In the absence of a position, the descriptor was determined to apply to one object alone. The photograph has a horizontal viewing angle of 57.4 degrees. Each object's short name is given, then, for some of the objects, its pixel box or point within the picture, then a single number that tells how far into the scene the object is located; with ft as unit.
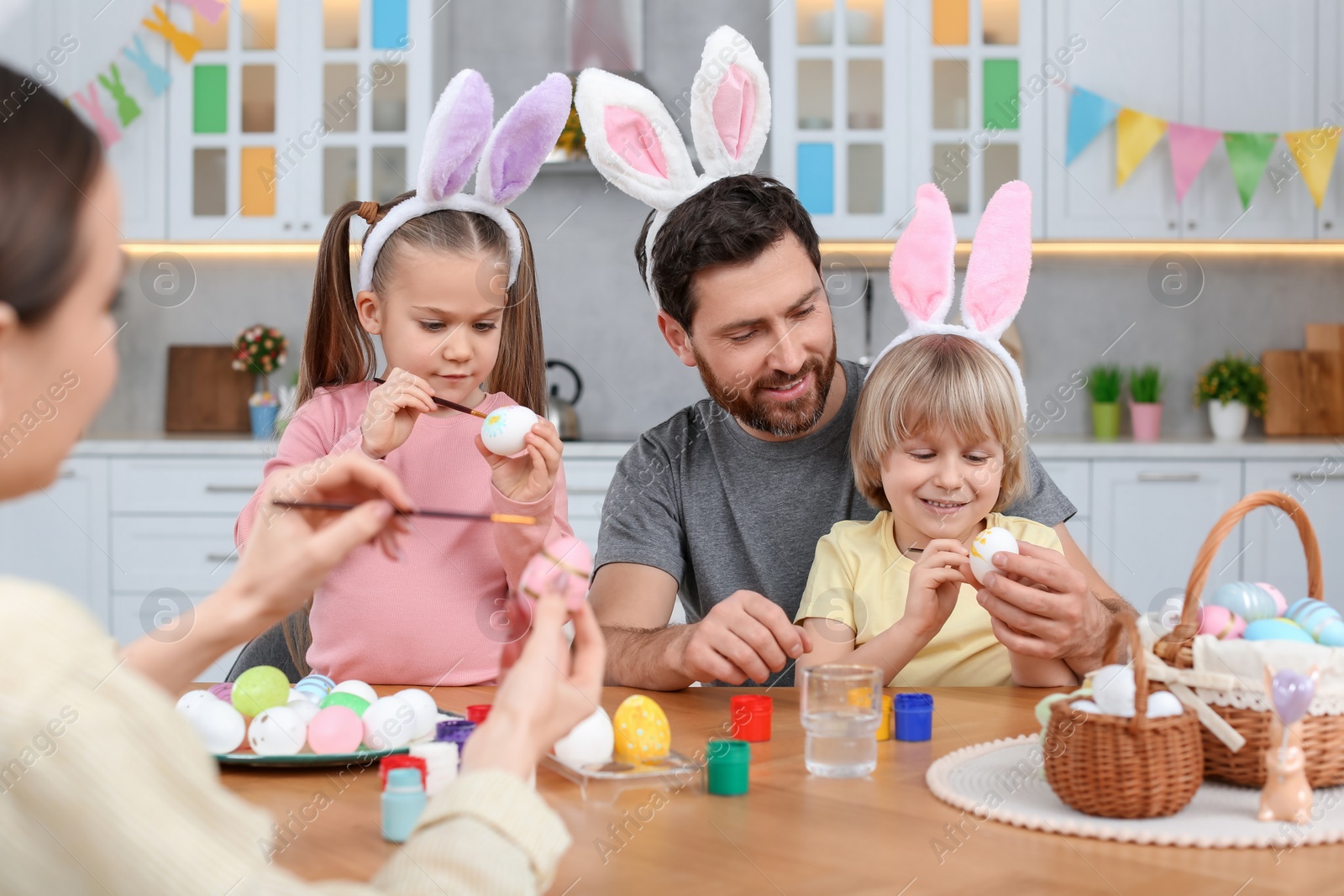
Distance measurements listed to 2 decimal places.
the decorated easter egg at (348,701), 3.61
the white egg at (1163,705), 3.08
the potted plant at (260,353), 12.90
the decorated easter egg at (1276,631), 3.26
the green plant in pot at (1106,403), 12.26
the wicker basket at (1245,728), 3.18
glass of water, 3.56
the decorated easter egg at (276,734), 3.47
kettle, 11.84
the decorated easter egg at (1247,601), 3.42
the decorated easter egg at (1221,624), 3.34
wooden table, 2.67
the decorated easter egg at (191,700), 3.53
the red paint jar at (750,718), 3.98
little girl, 5.34
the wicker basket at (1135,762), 3.02
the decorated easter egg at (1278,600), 3.48
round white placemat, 2.90
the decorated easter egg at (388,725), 3.53
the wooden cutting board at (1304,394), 12.25
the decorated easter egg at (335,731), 3.48
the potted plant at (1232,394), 12.17
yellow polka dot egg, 3.51
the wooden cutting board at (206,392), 13.08
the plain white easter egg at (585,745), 3.42
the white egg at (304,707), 3.56
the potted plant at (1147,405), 12.12
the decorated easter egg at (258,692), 3.64
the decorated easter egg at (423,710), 3.63
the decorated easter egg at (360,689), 3.71
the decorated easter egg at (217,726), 3.49
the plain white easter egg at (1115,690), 3.06
